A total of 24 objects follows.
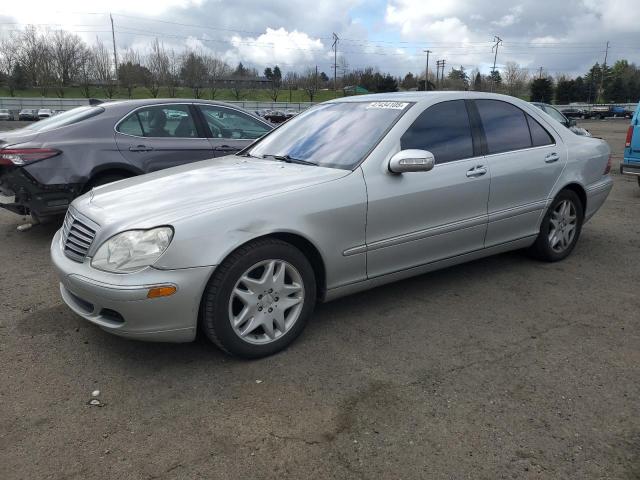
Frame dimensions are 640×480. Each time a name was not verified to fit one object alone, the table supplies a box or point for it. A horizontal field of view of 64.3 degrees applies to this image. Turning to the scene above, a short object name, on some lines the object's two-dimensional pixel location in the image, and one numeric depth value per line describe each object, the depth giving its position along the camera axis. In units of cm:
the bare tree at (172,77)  7281
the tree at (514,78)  9055
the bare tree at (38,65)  6981
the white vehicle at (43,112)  4333
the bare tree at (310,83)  7562
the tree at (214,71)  7588
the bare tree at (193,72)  7481
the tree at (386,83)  6763
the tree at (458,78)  8330
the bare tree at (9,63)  6788
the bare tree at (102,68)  7581
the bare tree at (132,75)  7044
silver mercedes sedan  283
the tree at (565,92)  7850
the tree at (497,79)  9324
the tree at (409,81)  8056
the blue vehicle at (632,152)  886
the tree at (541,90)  7244
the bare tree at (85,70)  7312
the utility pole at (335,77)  7519
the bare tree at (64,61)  7175
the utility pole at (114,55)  7350
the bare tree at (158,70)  7227
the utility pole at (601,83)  8838
